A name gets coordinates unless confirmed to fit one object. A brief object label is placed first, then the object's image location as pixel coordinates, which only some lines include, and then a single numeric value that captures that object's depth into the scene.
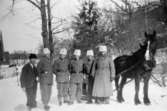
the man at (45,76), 7.11
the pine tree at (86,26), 14.42
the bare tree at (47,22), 11.70
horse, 6.93
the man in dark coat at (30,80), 6.92
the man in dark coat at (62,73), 7.54
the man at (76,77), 7.77
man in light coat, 7.40
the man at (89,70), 7.86
